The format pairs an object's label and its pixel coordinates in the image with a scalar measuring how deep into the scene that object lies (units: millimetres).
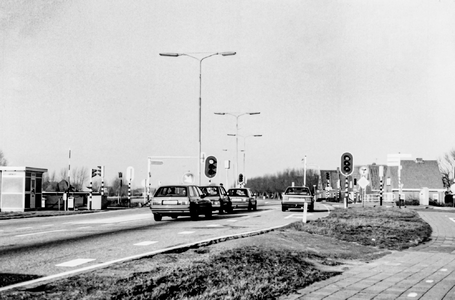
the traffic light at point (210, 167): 43156
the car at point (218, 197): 33406
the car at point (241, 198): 39844
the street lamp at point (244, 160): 94594
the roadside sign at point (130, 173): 53128
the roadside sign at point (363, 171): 42219
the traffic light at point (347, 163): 34812
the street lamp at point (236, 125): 65788
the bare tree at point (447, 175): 120438
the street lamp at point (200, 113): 45194
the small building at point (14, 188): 40156
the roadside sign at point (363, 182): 42000
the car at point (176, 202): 25656
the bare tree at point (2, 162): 106231
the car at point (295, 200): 39094
